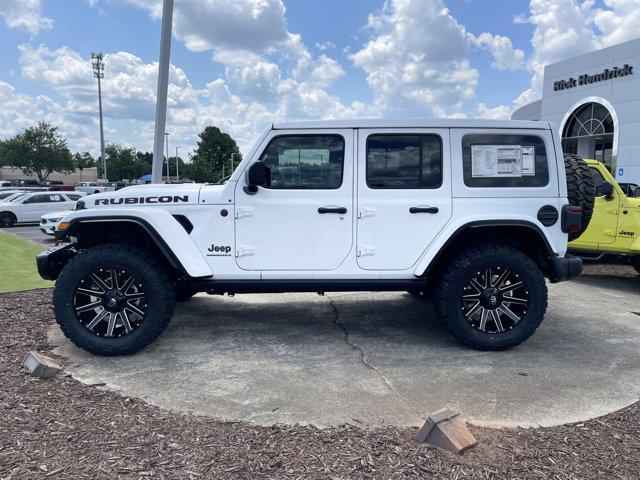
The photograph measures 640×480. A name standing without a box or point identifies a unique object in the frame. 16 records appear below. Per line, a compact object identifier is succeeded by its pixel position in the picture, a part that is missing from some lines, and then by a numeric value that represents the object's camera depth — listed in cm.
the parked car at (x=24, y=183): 4434
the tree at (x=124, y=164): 7512
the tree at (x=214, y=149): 7911
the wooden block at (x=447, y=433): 277
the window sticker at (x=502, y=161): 443
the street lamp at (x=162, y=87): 771
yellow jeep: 728
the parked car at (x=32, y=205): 1961
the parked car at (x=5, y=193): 2370
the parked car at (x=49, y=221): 1427
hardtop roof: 439
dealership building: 2333
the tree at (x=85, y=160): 7759
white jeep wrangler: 428
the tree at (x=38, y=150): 5044
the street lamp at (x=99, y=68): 4799
